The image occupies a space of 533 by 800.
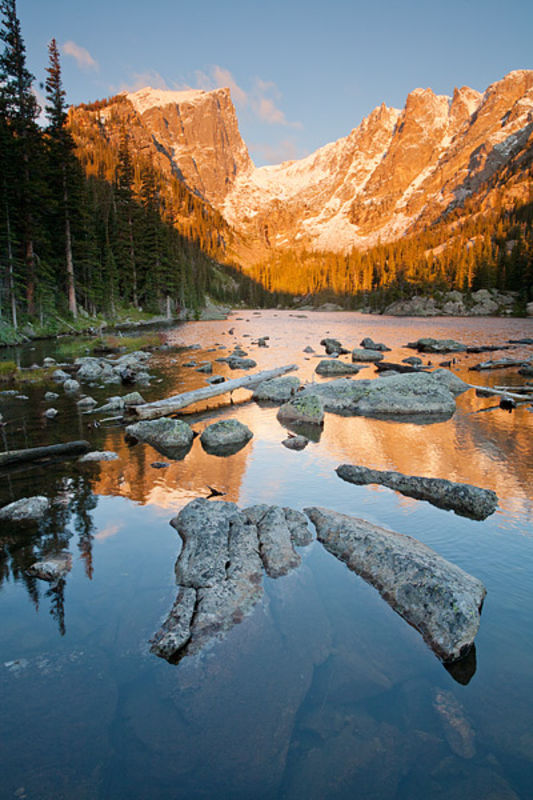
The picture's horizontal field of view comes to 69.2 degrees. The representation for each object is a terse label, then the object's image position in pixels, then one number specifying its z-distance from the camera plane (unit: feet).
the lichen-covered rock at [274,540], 18.02
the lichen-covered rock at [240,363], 76.02
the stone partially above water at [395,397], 46.68
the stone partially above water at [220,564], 14.23
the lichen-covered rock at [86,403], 48.21
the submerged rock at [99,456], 32.27
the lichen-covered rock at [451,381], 55.72
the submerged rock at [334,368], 69.26
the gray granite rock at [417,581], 13.96
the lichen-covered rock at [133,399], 47.05
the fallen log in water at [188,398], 42.37
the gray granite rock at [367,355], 84.43
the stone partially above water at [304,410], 43.55
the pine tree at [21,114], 102.01
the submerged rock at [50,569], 17.81
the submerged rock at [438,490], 23.89
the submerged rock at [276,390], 53.23
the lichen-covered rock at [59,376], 62.69
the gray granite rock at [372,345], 100.83
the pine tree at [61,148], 114.83
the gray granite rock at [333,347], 95.18
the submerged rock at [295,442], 35.88
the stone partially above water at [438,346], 98.08
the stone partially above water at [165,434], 35.60
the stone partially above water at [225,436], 35.60
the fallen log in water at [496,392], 50.13
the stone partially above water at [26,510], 22.71
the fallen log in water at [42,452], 29.93
